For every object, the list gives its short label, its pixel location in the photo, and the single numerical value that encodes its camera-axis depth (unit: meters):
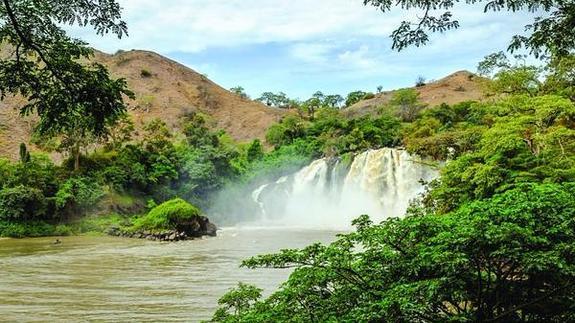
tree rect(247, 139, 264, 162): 52.31
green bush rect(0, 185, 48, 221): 33.44
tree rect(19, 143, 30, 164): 39.22
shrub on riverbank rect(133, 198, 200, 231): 31.20
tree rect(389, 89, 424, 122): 59.25
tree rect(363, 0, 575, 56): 6.55
